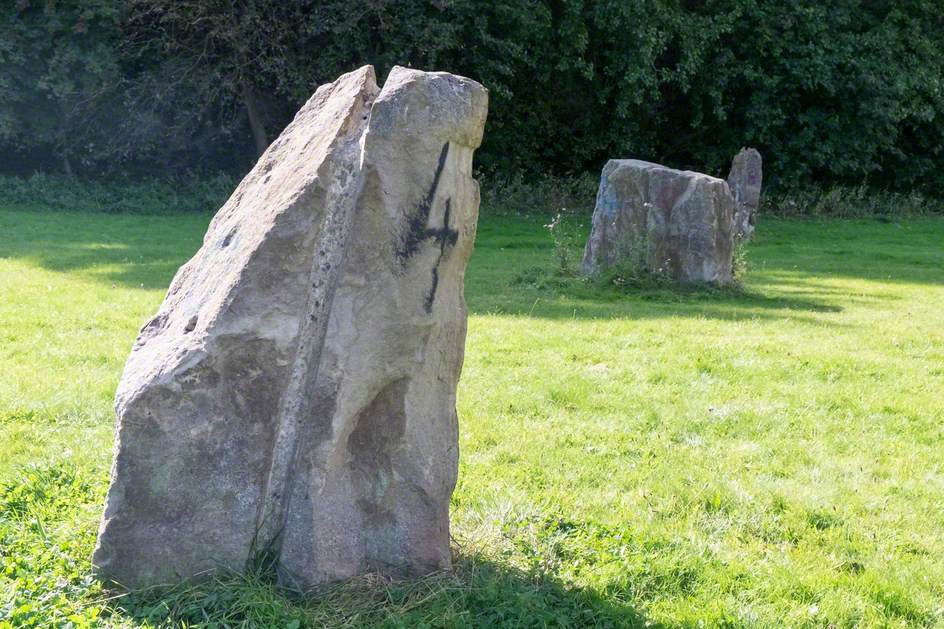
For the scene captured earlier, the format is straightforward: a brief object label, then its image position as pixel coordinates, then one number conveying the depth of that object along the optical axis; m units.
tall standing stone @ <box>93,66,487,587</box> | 3.57
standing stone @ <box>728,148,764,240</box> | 18.59
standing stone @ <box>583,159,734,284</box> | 11.88
